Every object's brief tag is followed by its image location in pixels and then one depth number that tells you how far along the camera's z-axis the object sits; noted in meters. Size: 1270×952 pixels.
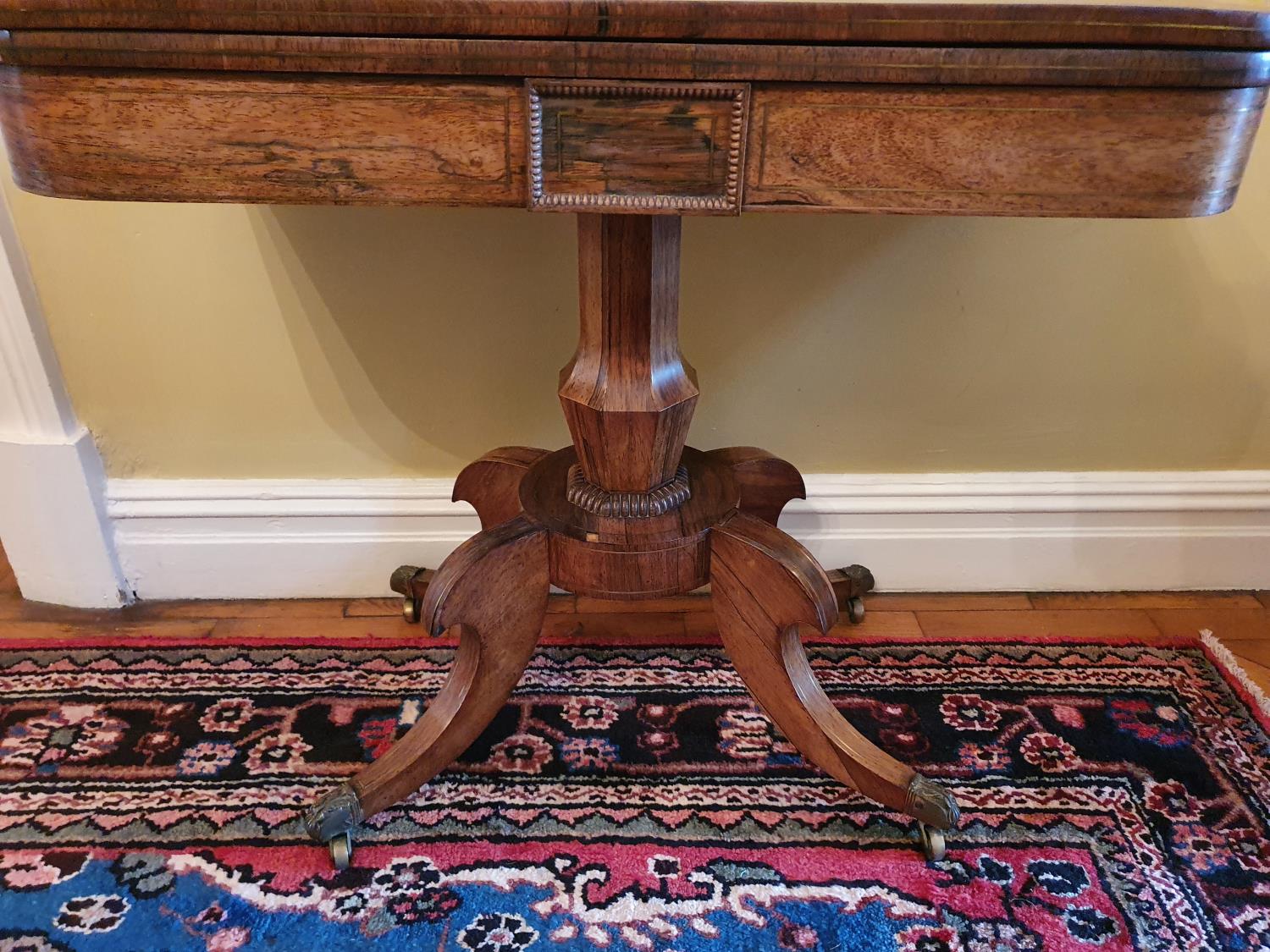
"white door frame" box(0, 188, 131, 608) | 1.12
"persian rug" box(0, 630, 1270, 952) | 0.82
